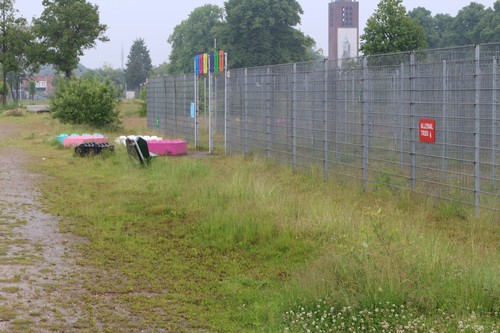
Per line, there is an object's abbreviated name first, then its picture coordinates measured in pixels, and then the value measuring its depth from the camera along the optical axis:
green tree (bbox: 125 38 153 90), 140.88
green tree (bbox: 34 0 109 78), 60.72
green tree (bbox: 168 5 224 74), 95.81
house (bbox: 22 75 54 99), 168.06
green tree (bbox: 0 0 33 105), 65.44
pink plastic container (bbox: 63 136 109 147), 22.73
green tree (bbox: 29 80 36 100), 130.10
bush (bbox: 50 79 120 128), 31.78
